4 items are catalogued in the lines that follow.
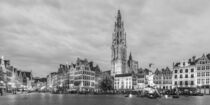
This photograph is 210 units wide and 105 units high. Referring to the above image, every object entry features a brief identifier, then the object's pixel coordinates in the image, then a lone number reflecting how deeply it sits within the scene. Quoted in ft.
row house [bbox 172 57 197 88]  350.23
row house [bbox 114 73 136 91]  463.83
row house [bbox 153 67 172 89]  382.22
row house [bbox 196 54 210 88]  333.62
